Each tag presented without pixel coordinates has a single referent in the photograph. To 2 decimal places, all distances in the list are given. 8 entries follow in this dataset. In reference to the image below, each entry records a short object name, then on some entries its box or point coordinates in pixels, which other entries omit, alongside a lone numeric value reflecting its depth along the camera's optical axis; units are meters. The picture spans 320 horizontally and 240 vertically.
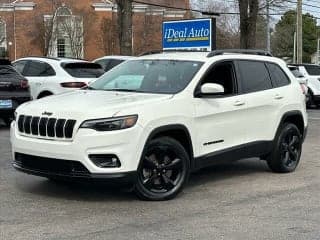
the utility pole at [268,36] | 45.88
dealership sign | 18.86
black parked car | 13.91
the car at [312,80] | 23.47
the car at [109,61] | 18.62
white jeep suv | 6.65
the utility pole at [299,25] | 34.20
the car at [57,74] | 15.07
